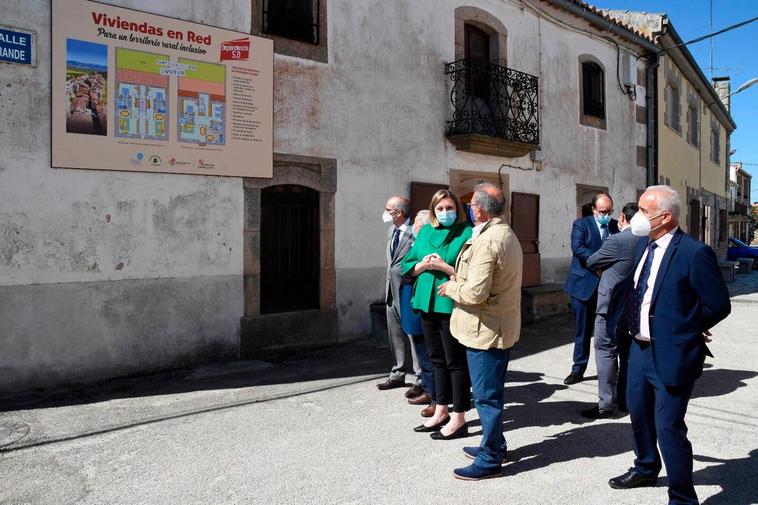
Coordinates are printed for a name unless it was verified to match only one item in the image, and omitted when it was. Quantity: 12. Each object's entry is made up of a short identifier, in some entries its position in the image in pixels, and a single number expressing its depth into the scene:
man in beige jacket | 3.60
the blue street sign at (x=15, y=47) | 5.65
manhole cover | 4.38
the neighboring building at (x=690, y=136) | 15.02
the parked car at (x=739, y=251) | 26.97
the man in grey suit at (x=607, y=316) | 4.68
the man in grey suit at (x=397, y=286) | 5.29
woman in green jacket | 4.20
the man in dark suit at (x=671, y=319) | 2.99
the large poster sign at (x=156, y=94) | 6.06
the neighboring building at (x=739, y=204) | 43.41
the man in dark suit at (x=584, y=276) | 5.65
